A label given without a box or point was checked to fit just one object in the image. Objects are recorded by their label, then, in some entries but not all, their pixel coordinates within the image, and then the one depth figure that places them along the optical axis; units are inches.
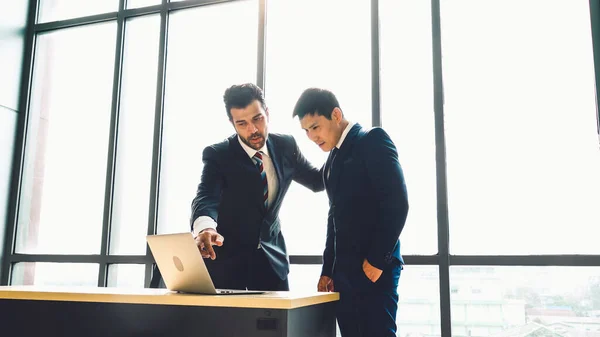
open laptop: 64.9
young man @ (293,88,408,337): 75.8
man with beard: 90.4
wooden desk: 60.7
